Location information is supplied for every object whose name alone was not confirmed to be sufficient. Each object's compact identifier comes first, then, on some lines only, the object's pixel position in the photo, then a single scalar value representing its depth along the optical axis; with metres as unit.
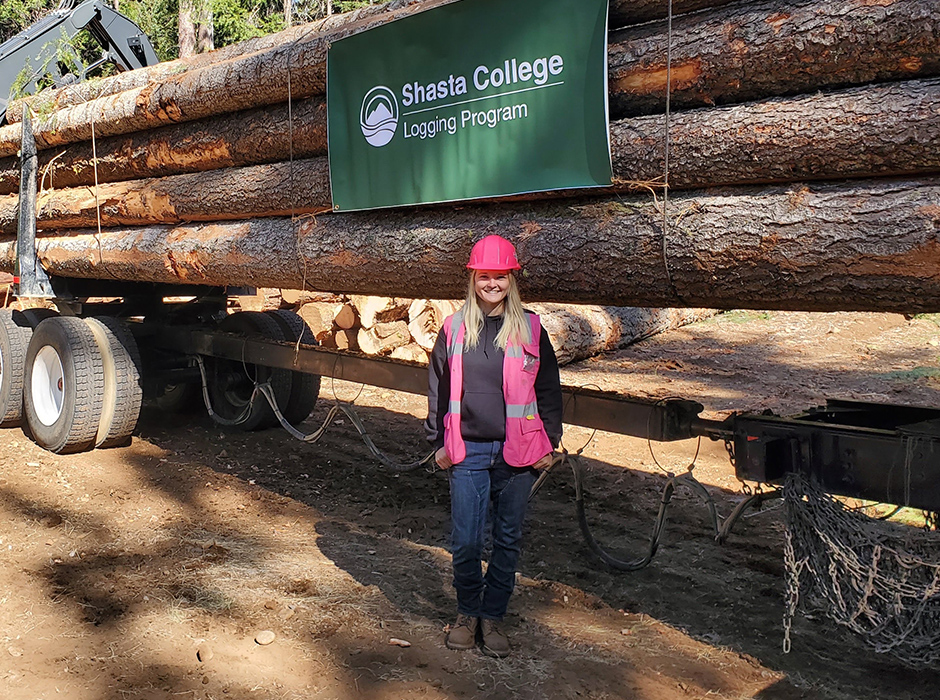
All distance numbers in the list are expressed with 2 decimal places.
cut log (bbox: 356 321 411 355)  10.88
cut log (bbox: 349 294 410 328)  10.70
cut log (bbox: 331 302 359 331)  10.80
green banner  4.05
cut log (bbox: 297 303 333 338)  10.82
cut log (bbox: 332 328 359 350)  10.99
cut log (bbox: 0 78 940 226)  3.23
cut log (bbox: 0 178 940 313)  3.30
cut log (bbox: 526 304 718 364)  11.48
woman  4.05
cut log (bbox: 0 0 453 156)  5.46
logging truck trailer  4.02
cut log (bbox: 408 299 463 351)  10.92
